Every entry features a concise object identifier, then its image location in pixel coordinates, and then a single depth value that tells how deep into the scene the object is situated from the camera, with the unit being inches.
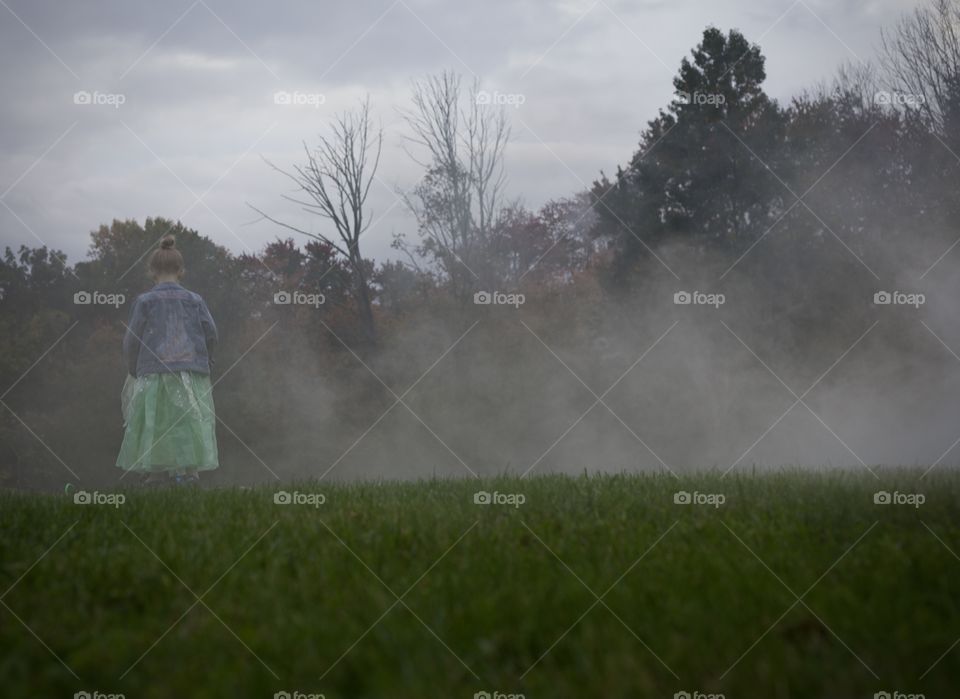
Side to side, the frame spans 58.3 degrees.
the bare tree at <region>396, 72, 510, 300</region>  844.6
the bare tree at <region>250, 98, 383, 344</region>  853.2
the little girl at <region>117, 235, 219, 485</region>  341.4
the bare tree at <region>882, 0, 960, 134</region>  848.9
